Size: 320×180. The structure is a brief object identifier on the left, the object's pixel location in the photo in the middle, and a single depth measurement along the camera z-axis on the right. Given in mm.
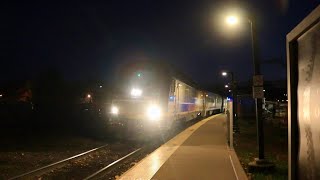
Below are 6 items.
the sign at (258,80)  12227
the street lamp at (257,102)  12125
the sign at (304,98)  2592
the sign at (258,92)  12115
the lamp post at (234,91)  26375
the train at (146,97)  25266
